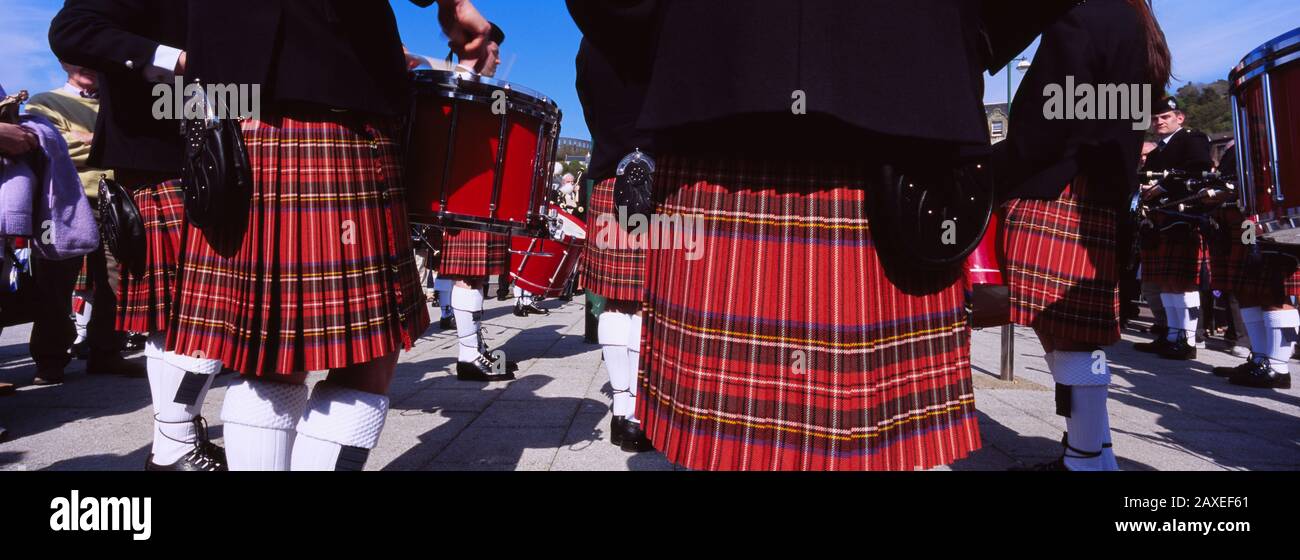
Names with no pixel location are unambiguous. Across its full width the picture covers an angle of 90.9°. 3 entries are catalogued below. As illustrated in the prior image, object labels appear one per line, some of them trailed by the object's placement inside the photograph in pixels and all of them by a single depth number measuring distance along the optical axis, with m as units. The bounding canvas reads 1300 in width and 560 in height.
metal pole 4.61
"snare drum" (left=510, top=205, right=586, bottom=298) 6.84
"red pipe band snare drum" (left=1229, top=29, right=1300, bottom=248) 1.82
